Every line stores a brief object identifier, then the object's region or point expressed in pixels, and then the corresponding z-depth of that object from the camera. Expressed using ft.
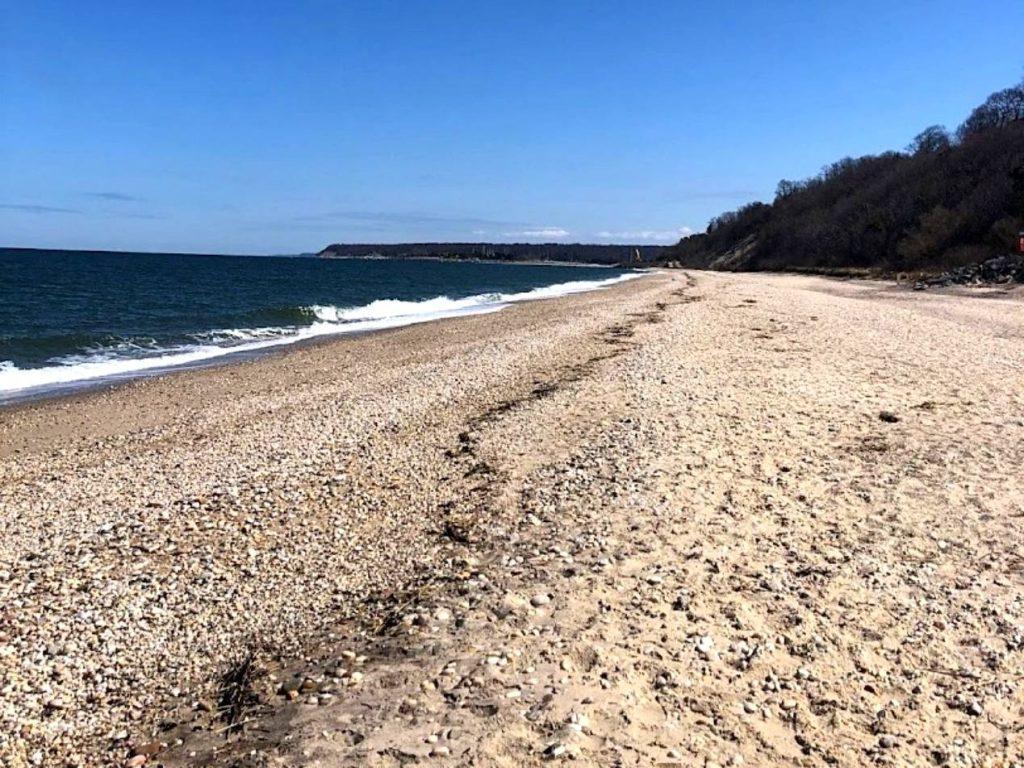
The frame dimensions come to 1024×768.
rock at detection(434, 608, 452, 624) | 15.33
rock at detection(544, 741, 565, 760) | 11.11
